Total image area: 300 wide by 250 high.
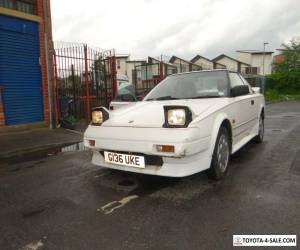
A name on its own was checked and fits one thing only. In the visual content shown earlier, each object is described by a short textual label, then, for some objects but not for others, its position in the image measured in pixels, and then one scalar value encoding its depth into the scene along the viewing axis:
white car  3.34
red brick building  8.08
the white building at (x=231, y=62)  52.09
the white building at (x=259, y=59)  56.22
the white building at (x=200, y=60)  51.30
